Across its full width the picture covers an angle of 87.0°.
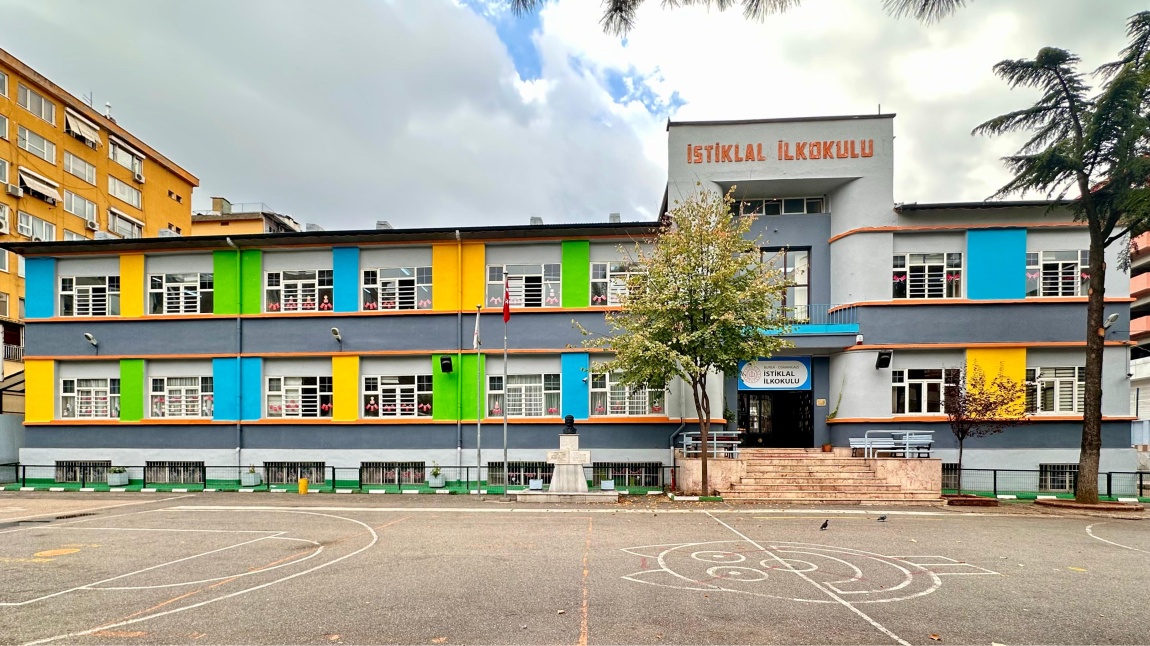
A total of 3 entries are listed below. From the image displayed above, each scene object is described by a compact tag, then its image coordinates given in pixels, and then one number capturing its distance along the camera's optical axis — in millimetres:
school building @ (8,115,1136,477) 21969
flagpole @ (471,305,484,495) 20391
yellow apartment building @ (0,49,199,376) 35594
